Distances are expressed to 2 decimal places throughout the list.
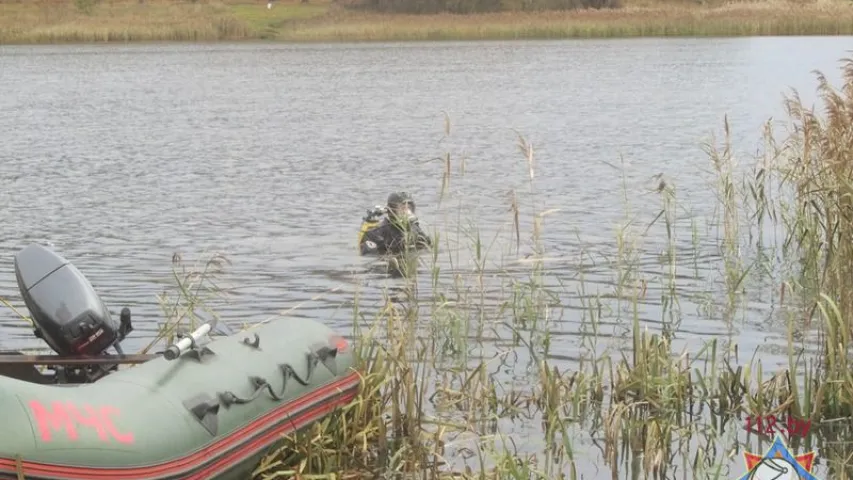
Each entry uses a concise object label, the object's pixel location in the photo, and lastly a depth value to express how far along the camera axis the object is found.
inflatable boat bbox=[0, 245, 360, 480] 4.98
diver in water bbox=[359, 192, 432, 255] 11.42
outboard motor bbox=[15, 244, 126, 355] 6.76
